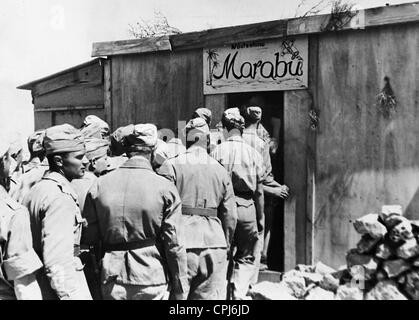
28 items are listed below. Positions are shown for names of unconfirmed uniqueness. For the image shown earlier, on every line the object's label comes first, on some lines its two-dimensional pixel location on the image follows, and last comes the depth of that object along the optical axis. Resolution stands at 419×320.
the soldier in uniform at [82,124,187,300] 4.01
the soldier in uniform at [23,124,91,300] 3.41
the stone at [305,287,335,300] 4.57
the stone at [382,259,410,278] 4.40
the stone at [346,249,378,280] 4.52
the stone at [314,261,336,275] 5.27
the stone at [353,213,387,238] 4.52
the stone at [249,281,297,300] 4.63
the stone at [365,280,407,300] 4.38
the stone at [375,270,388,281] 4.49
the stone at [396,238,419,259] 4.38
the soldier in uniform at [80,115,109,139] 6.06
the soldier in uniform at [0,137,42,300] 3.23
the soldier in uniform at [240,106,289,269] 6.50
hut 5.71
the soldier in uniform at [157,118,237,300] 4.85
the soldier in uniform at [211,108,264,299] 5.93
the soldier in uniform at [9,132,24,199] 3.75
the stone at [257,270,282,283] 6.79
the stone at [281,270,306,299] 4.75
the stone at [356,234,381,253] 4.58
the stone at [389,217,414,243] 4.43
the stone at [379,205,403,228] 4.50
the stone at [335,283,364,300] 4.45
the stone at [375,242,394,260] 4.47
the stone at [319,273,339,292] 4.69
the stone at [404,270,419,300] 4.36
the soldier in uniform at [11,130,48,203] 4.92
